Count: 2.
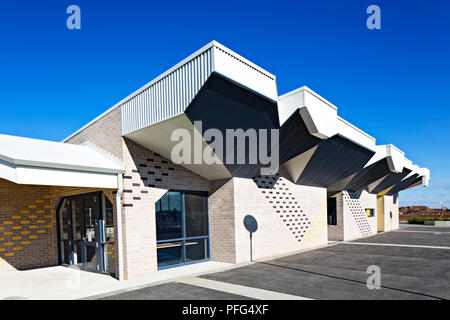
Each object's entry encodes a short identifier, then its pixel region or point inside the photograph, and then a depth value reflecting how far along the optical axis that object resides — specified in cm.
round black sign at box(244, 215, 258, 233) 1119
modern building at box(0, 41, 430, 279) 812
